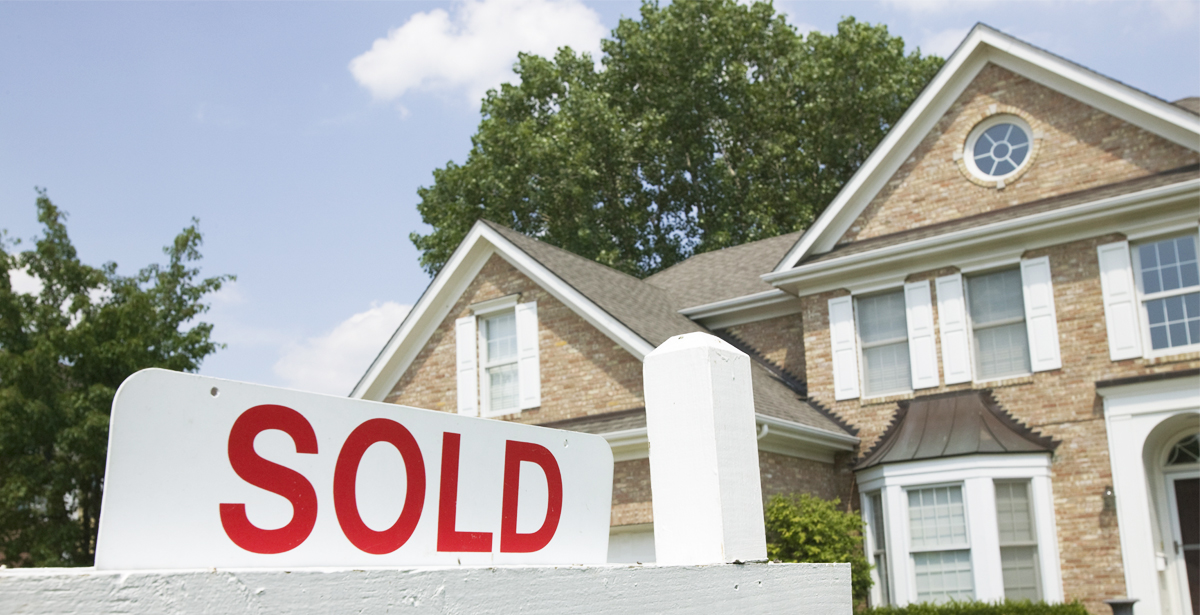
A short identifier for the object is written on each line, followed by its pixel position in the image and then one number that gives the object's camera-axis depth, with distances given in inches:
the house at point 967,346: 531.8
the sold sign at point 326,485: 87.6
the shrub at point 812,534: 515.8
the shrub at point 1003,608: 496.7
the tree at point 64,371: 713.0
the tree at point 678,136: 1295.5
